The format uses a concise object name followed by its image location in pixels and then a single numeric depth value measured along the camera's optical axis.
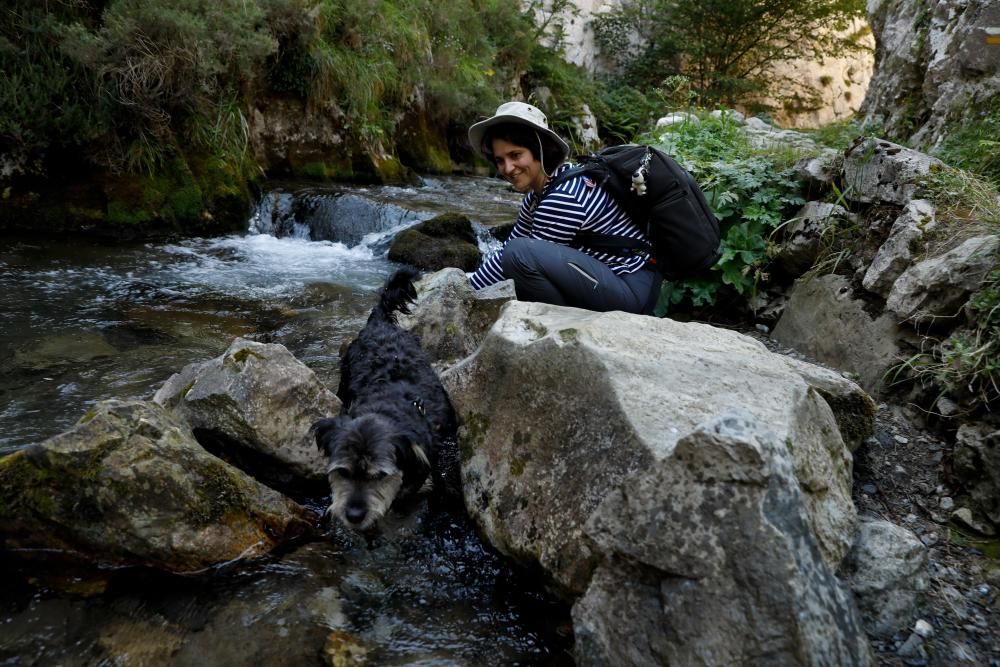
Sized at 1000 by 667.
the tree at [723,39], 24.31
